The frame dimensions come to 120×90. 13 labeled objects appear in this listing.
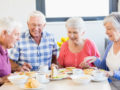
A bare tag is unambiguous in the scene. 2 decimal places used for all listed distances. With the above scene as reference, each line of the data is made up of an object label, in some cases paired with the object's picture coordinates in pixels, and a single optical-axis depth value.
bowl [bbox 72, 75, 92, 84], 1.57
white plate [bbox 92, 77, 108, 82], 1.64
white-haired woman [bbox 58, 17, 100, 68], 2.22
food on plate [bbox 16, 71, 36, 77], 1.81
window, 3.46
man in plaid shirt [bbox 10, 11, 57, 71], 2.26
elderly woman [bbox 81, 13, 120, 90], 1.93
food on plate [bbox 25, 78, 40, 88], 1.48
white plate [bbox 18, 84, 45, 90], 1.48
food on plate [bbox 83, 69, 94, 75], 1.85
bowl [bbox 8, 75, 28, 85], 1.61
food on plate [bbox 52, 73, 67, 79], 1.74
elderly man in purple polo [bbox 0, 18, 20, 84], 1.69
